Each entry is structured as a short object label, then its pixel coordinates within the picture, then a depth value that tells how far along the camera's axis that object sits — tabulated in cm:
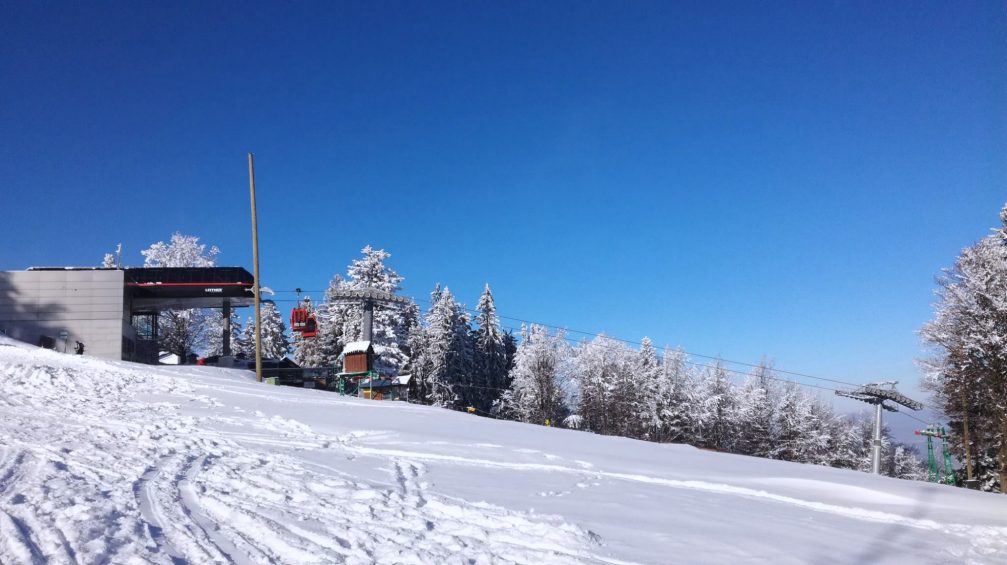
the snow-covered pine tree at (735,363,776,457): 5431
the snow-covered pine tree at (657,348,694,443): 5247
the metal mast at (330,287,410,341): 3962
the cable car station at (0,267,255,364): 3300
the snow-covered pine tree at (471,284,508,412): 6062
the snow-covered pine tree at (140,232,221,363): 5238
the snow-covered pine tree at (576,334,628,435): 5300
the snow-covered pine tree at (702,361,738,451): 5444
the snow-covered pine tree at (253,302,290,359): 6569
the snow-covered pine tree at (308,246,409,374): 4881
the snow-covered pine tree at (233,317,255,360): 6722
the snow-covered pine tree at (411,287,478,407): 5538
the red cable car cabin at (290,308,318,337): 3909
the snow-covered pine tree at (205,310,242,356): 5440
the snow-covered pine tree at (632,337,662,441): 5197
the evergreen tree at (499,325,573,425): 5462
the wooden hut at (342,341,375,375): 3422
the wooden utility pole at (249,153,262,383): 2735
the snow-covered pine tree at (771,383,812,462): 5256
